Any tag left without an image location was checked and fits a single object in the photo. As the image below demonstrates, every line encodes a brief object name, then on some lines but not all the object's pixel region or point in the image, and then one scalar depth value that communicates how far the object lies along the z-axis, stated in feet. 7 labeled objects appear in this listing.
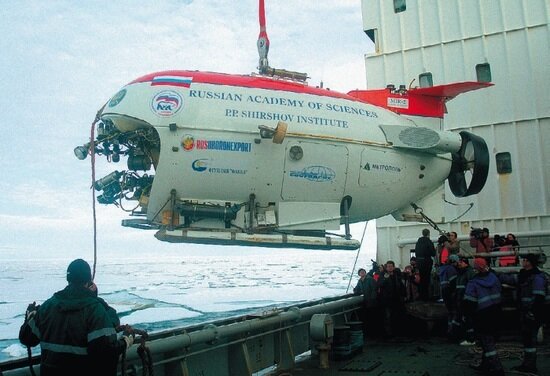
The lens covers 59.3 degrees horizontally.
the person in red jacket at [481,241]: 28.22
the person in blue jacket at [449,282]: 24.54
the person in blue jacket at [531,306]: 18.43
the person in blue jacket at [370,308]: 28.58
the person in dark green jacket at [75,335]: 10.46
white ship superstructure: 37.58
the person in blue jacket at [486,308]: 18.30
